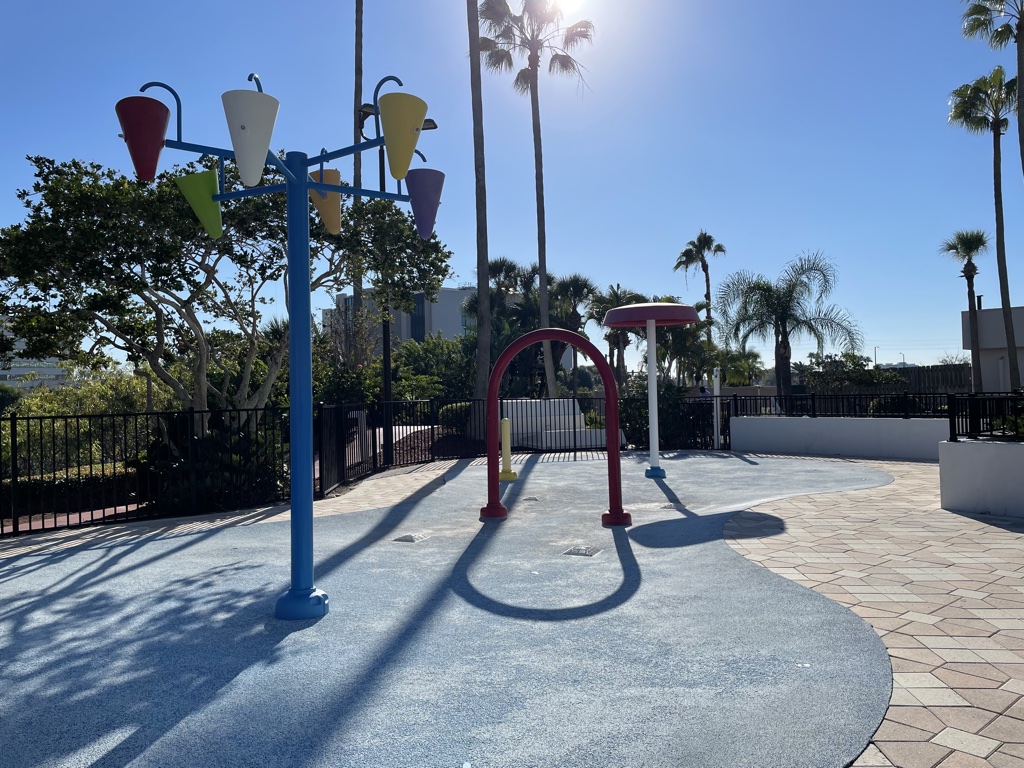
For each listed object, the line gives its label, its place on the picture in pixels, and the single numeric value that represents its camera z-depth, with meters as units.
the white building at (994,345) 28.55
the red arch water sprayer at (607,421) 8.31
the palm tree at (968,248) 30.39
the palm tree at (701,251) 45.69
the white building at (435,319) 65.38
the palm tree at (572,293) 39.75
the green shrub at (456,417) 19.45
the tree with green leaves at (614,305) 37.50
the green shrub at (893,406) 16.71
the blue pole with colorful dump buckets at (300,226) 4.89
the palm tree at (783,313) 27.16
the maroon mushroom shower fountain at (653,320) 11.88
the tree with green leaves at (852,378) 32.81
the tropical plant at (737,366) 37.84
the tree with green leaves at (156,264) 10.12
